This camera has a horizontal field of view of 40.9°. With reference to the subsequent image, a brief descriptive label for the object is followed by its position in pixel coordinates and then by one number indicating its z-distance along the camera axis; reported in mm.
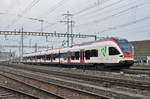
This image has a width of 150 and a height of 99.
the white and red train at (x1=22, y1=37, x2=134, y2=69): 18328
